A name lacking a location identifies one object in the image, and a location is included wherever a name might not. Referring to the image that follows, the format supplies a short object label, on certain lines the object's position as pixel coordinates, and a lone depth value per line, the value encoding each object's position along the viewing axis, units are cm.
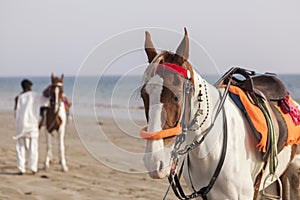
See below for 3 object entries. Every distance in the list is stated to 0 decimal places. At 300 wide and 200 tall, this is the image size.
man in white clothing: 1046
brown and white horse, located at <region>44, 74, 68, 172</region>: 1052
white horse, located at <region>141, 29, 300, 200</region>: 295
